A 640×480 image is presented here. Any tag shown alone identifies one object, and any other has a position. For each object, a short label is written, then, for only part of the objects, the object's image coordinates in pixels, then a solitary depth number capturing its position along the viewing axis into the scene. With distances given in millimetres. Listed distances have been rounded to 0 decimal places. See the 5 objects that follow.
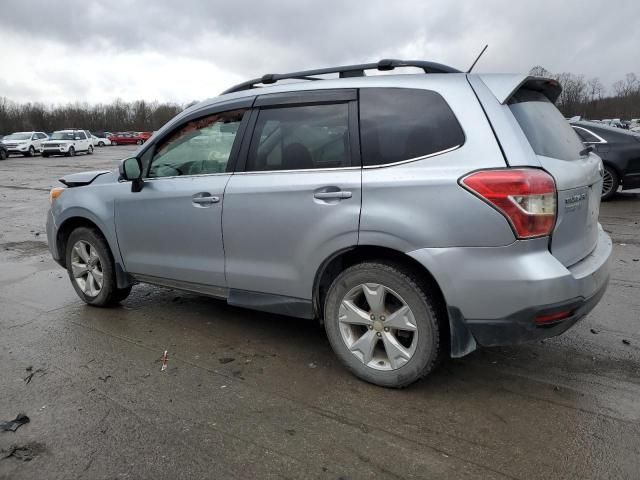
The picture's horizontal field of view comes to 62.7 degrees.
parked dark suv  10211
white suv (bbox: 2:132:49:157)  37469
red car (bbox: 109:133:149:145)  61281
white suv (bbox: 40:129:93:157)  36938
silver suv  2801
